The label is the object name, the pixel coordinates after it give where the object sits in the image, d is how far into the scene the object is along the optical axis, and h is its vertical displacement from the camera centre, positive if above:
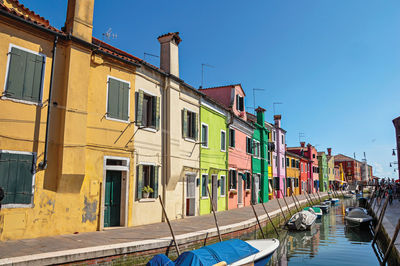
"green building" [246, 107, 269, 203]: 25.80 +2.32
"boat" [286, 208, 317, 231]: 18.06 -2.37
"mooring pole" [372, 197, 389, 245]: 13.98 -1.65
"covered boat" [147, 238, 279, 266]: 6.83 -1.86
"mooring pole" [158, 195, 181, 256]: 8.87 -1.90
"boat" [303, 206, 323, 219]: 24.66 -2.38
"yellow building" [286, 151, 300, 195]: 39.50 +1.41
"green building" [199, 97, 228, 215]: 17.42 +1.63
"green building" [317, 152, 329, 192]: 58.34 +2.24
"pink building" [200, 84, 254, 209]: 21.38 +2.68
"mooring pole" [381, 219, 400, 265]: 9.50 -1.95
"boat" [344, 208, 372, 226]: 19.40 -2.27
